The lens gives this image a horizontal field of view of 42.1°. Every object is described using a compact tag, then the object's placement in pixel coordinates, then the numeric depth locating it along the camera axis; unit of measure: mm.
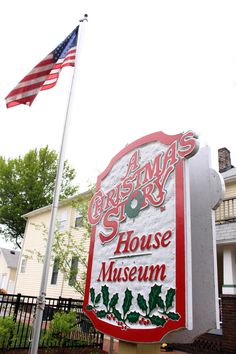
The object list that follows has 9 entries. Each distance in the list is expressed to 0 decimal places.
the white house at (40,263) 15773
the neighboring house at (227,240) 9234
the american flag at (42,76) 5922
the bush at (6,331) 6395
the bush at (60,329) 7074
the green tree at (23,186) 26438
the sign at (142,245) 2723
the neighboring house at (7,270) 27953
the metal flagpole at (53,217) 4266
